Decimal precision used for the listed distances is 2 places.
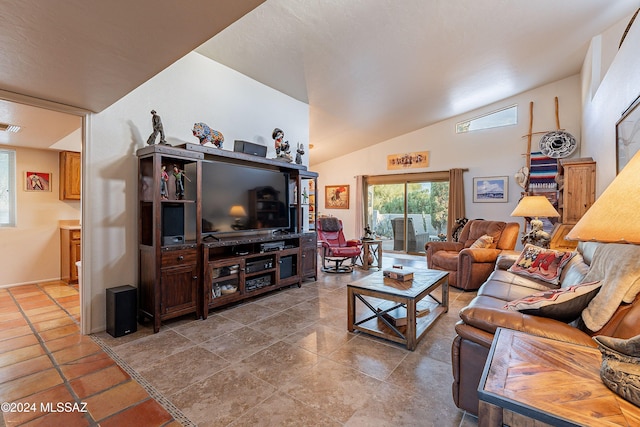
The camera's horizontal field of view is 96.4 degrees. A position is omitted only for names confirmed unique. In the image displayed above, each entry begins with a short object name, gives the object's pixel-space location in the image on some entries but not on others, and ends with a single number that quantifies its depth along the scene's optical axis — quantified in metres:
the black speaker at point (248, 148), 3.62
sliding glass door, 6.87
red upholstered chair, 5.22
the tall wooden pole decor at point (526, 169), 5.64
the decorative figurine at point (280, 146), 4.21
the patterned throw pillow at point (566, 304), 1.51
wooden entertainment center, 2.76
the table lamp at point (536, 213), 3.49
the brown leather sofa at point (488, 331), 1.30
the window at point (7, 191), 4.32
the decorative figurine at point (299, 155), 4.57
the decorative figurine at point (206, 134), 3.20
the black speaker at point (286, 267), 4.02
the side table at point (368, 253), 5.38
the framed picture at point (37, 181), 4.41
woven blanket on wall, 5.48
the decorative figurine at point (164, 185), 2.84
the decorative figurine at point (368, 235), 5.64
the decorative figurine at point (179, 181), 3.00
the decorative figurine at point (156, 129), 2.84
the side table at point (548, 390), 0.80
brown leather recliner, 3.98
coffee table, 2.38
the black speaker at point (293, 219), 4.55
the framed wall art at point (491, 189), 5.95
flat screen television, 3.30
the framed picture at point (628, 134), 2.26
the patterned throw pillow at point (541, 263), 2.82
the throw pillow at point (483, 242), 4.29
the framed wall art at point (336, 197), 8.12
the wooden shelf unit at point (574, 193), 3.84
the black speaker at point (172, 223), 2.90
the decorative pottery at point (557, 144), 5.28
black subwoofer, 2.61
